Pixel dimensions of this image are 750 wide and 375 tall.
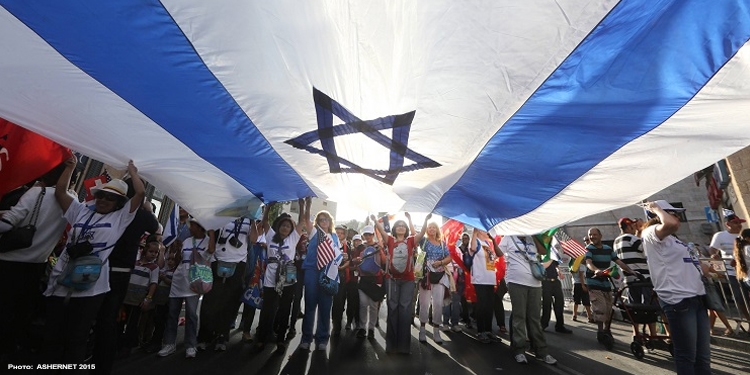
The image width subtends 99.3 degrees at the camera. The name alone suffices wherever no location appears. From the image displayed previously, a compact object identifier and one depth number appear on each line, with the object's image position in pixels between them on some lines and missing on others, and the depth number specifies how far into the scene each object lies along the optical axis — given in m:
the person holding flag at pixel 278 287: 4.80
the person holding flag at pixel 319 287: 4.83
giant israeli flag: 1.56
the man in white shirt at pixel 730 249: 6.02
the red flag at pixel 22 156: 2.83
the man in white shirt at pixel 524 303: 4.44
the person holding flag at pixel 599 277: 5.66
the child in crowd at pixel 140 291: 4.42
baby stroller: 4.68
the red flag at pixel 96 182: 3.27
